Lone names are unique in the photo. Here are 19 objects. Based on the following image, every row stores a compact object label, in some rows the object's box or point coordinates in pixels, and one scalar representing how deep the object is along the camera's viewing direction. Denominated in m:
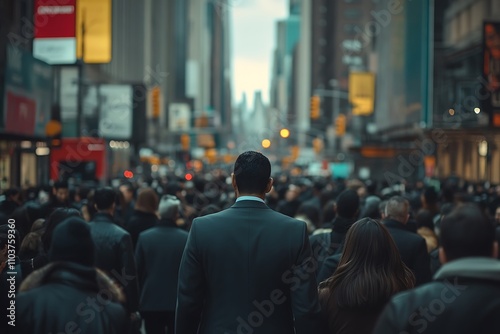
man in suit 5.22
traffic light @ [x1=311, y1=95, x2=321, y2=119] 55.47
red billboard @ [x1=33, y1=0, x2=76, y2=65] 36.84
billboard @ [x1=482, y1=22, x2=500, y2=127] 31.58
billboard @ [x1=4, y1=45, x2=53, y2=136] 30.41
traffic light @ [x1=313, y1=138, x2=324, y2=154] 108.94
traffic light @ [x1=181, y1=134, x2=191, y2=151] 121.06
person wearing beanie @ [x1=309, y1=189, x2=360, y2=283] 8.12
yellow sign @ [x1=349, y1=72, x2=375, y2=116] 78.94
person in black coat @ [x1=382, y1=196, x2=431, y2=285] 7.25
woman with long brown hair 5.49
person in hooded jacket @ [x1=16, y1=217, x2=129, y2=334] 4.11
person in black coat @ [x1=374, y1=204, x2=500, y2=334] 3.69
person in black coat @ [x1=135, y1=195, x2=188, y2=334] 8.70
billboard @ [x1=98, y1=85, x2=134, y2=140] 53.97
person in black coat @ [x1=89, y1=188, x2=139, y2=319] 7.68
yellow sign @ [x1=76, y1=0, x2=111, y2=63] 42.50
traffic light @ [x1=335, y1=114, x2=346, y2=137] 76.88
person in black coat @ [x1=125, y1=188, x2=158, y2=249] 10.62
